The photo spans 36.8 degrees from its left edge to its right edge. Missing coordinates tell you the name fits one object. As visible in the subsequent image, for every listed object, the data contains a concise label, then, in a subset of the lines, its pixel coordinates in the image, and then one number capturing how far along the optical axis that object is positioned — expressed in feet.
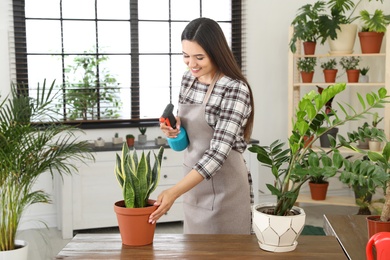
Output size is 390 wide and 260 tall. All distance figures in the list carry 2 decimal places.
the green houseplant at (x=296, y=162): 6.22
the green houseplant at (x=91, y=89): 17.42
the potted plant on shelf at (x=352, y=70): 17.24
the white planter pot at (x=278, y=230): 6.24
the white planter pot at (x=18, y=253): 12.41
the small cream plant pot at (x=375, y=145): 16.69
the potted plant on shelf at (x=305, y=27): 16.48
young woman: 7.91
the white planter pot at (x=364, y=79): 17.31
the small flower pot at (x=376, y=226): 6.08
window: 17.10
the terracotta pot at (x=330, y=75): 17.52
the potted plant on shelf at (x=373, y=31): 16.17
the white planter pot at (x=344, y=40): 16.83
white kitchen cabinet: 16.22
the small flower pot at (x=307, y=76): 17.53
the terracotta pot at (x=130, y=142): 17.11
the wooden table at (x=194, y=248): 6.19
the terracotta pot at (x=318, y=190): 17.42
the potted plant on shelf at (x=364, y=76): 17.30
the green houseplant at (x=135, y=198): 6.46
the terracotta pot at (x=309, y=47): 17.22
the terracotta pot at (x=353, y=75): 17.24
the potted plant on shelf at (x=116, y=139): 17.27
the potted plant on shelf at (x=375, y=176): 5.48
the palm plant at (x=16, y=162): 12.14
